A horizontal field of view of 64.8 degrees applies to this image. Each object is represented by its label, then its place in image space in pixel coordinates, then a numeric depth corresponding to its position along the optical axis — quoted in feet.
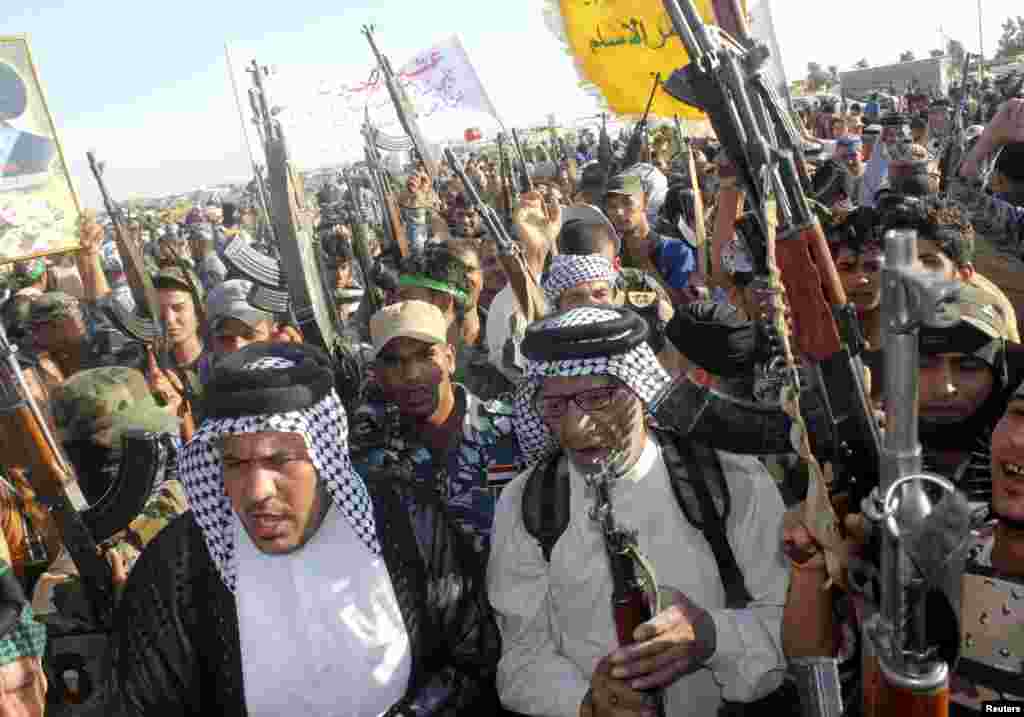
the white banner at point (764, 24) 17.12
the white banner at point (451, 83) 26.43
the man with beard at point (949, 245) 9.22
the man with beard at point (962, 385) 6.97
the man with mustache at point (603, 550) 6.66
